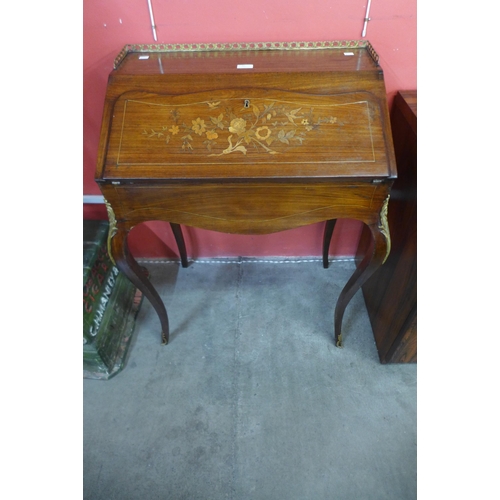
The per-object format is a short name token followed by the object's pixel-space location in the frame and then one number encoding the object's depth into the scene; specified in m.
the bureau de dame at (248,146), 0.94
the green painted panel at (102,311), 1.38
